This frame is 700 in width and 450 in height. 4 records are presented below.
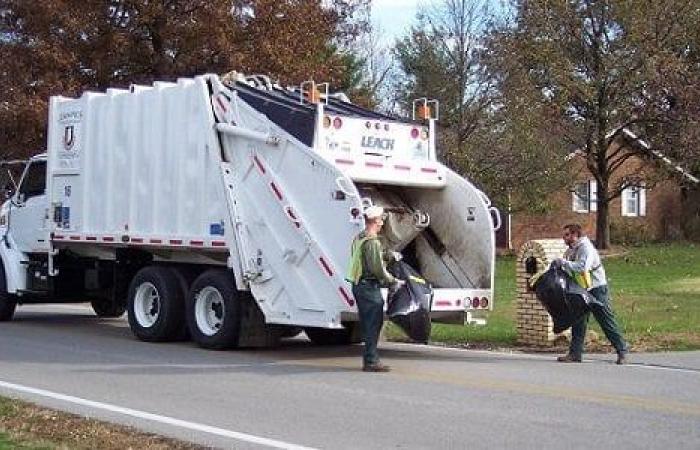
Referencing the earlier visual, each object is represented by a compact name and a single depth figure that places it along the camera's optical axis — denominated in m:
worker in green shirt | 11.25
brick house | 37.67
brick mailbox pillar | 14.16
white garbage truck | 12.30
